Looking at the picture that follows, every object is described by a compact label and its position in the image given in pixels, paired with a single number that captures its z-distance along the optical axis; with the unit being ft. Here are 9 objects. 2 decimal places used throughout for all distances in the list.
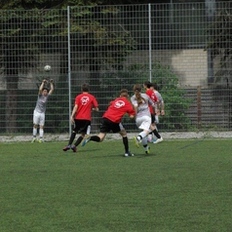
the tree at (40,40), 88.74
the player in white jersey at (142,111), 63.46
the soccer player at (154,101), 77.00
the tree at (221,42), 88.28
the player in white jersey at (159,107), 79.46
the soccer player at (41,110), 84.48
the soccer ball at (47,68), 86.89
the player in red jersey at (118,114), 63.00
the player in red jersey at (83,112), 70.54
